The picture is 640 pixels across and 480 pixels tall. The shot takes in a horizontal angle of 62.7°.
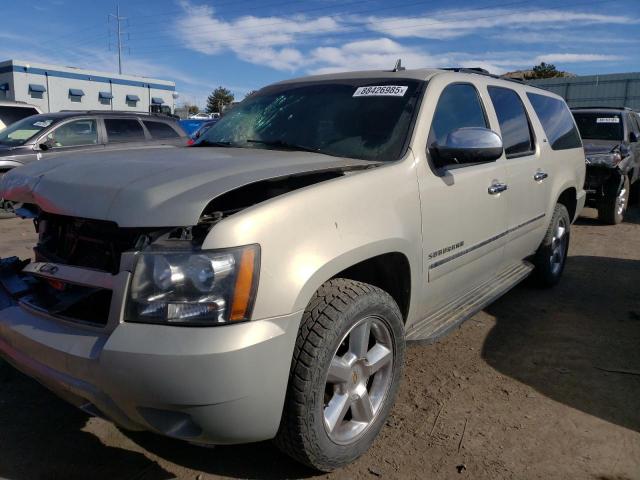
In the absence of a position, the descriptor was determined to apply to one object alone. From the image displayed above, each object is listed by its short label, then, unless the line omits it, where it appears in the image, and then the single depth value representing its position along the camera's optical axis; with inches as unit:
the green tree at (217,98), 2791.3
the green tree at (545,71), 1809.8
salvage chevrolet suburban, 71.8
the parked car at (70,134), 317.7
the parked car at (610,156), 322.0
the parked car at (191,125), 896.8
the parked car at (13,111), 440.0
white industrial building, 1226.6
